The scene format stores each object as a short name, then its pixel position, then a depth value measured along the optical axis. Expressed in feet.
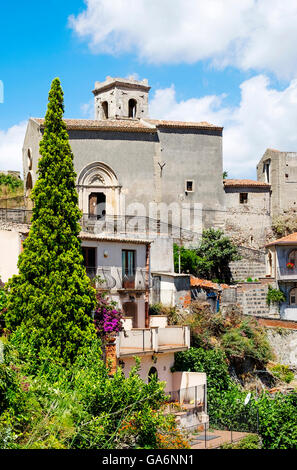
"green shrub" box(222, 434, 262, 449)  63.62
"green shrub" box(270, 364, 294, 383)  95.55
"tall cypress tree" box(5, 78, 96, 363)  63.82
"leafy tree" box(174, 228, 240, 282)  117.50
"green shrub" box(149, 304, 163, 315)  92.92
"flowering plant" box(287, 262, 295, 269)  116.88
